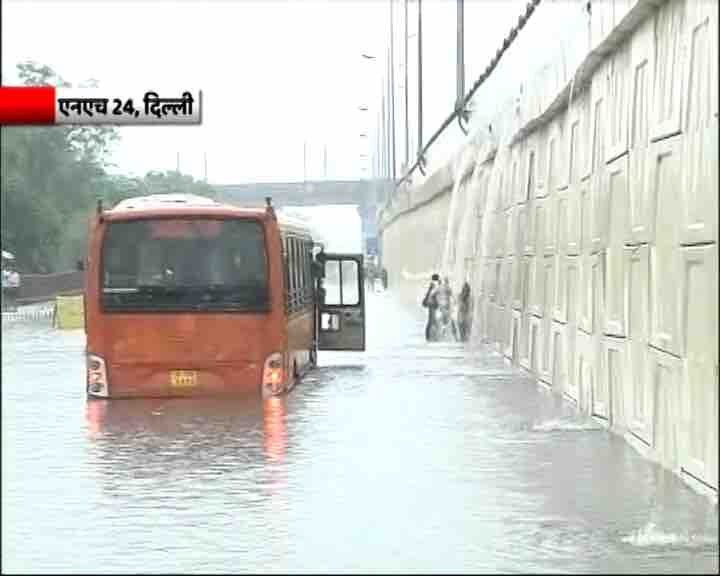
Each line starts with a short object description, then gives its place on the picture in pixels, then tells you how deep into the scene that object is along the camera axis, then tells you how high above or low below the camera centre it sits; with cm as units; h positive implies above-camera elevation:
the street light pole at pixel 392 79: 9975 +984
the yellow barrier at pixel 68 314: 3693 -134
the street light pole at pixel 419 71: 6756 +696
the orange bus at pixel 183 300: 1912 -52
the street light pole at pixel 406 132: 7947 +554
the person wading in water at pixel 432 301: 3528 -94
